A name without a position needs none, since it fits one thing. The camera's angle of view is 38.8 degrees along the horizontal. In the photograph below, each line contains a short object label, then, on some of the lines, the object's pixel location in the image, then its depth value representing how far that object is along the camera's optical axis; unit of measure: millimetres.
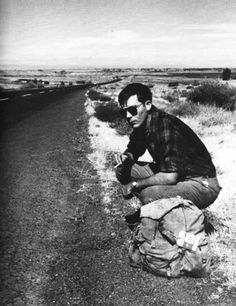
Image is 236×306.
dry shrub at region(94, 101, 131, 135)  11523
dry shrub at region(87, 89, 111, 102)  23928
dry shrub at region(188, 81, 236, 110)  16781
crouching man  3434
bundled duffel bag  3104
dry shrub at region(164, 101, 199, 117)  13565
